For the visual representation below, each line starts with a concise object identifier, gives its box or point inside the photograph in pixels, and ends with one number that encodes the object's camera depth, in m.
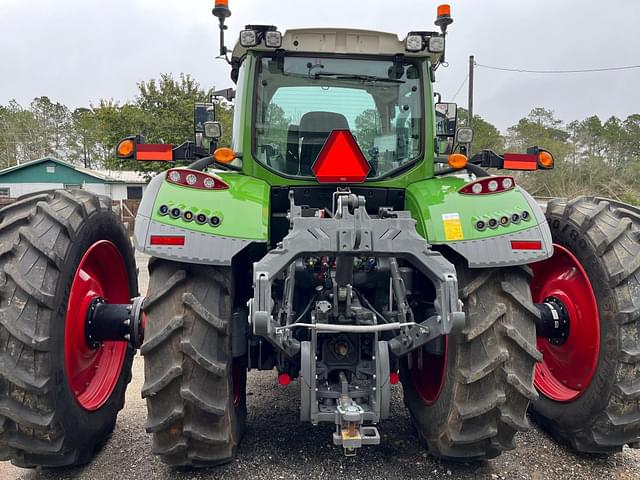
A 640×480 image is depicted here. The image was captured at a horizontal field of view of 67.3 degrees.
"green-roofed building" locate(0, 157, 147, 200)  27.86
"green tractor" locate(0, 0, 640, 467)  2.34
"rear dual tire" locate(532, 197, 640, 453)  2.72
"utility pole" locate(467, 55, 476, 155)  20.41
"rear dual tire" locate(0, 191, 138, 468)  2.30
